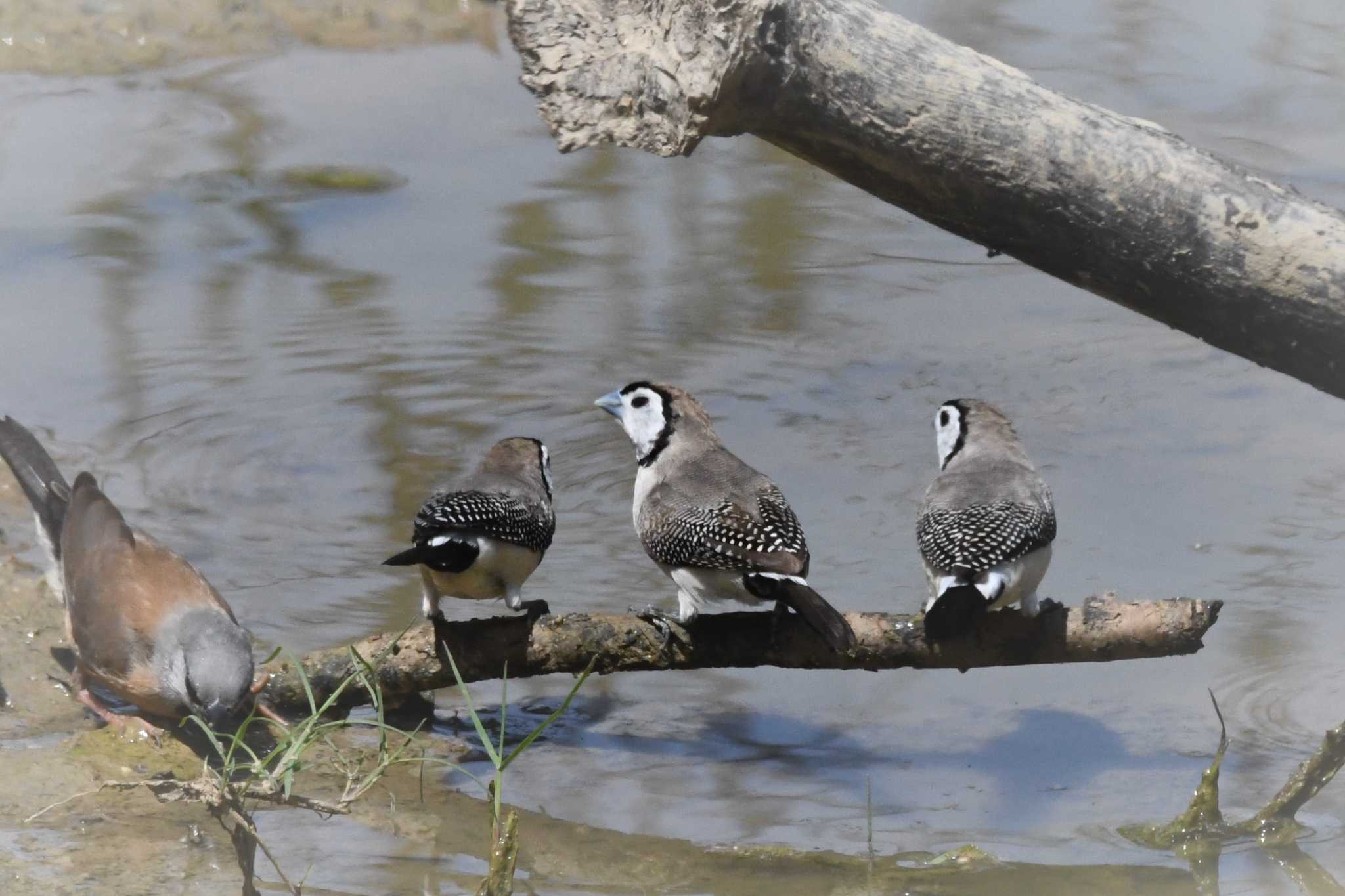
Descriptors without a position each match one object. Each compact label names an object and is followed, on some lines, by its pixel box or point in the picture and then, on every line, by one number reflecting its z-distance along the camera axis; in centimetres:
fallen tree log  811
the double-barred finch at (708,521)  939
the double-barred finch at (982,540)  929
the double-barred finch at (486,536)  979
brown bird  1041
